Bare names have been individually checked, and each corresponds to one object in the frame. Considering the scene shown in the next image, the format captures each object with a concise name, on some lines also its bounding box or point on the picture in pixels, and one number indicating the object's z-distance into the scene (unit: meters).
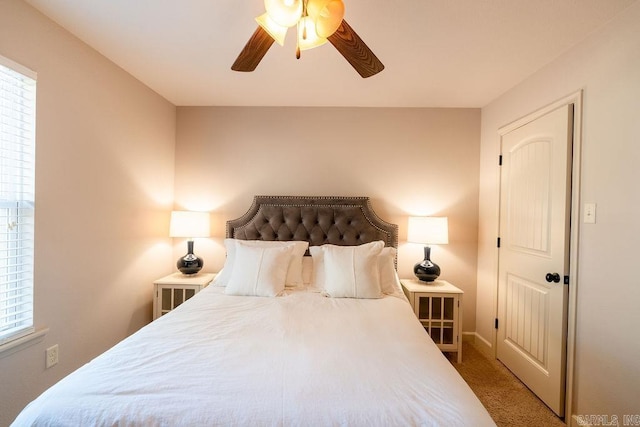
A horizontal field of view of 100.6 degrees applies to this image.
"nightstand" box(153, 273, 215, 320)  2.55
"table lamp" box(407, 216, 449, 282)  2.56
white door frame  1.77
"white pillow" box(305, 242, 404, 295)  2.33
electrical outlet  1.71
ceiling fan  1.10
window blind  1.50
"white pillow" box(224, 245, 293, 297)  2.15
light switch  1.67
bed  0.92
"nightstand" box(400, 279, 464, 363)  2.47
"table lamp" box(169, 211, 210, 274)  2.67
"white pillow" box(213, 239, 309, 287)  2.39
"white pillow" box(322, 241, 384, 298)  2.13
